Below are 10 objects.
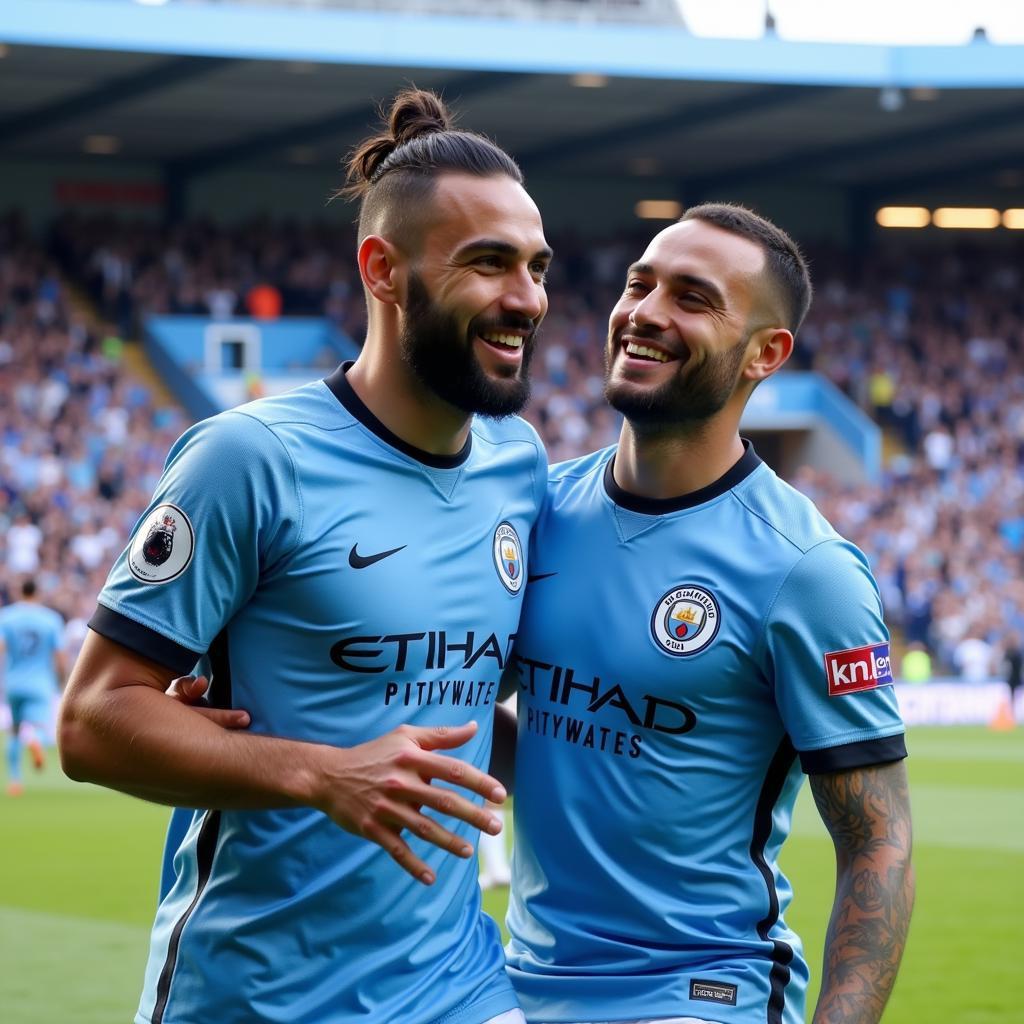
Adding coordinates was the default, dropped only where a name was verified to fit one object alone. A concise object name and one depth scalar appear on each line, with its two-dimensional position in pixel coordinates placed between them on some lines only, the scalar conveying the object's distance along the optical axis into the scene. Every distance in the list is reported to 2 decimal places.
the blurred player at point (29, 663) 15.98
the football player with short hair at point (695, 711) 3.60
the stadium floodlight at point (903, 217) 40.34
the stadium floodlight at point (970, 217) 40.09
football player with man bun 3.14
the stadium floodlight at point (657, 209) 39.09
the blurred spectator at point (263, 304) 31.72
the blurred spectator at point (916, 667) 27.36
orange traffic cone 24.98
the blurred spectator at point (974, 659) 27.52
